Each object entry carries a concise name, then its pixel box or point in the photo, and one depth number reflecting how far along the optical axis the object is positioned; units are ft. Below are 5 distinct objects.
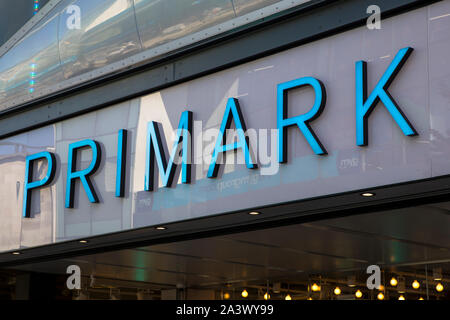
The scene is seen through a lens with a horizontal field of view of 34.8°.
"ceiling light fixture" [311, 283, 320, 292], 43.42
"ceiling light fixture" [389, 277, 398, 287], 39.52
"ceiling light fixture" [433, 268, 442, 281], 38.49
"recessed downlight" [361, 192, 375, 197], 24.44
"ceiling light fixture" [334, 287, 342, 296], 41.98
